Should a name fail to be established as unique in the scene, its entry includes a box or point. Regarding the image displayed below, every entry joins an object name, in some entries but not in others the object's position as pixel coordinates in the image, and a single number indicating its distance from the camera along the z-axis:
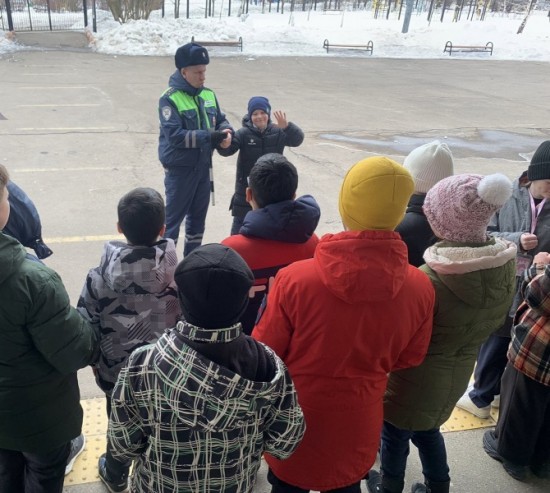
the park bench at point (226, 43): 19.25
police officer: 4.56
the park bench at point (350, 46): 20.86
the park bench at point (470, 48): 22.59
